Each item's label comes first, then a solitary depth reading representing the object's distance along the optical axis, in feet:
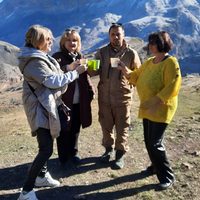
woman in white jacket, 7.81
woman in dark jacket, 11.00
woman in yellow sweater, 8.39
